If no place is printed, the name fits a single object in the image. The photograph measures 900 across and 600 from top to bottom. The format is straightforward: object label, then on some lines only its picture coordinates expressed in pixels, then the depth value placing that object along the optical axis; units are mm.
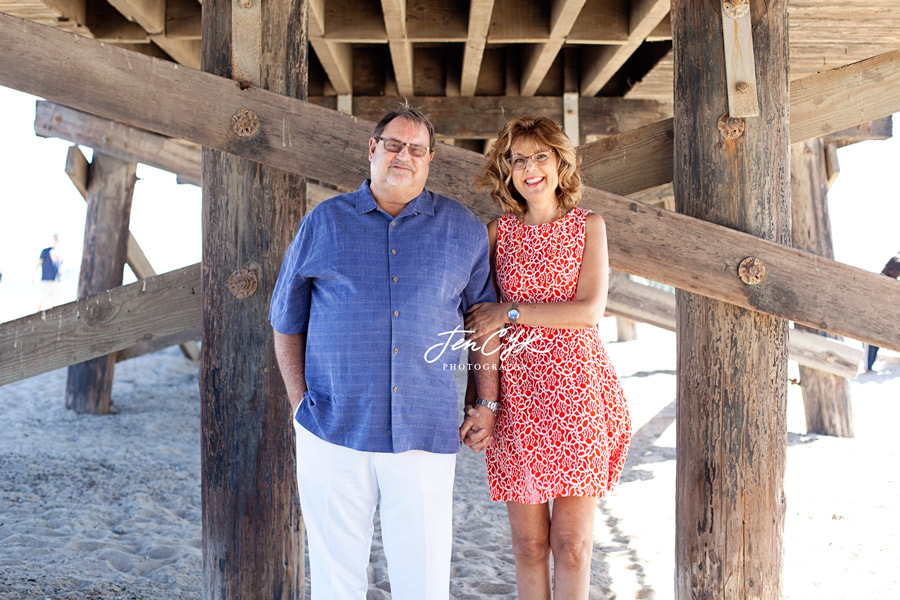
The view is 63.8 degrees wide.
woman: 2111
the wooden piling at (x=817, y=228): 6457
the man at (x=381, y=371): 1982
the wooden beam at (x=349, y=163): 2389
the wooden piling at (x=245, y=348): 2545
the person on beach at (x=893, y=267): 10098
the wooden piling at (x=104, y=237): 6895
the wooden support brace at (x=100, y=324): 3154
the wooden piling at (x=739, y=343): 2500
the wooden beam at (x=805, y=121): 2627
